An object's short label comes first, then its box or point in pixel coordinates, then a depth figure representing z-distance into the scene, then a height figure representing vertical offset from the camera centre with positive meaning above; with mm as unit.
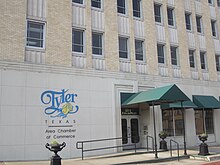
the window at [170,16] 23203 +8680
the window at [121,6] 20312 +8376
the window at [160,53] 21625 +5103
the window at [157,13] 22295 +8628
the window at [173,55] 22516 +5157
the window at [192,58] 23722 +5116
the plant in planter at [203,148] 15562 -1835
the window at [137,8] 21017 +8509
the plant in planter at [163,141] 18188 -1641
